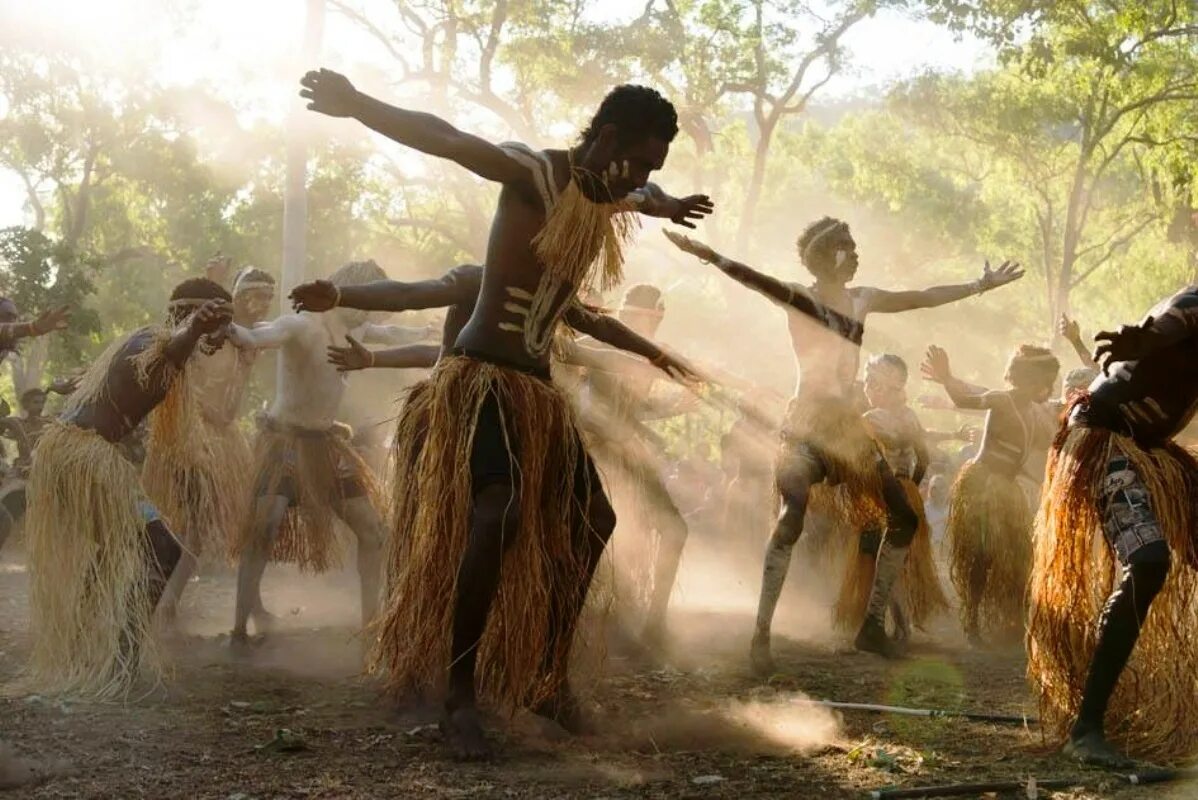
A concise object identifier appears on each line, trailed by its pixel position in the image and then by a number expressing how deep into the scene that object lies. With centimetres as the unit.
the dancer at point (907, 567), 703
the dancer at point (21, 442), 787
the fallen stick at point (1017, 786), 363
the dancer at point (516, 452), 426
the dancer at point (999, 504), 729
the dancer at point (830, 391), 632
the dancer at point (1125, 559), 418
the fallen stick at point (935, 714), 478
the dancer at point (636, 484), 655
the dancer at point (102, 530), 517
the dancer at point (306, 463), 670
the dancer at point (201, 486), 650
